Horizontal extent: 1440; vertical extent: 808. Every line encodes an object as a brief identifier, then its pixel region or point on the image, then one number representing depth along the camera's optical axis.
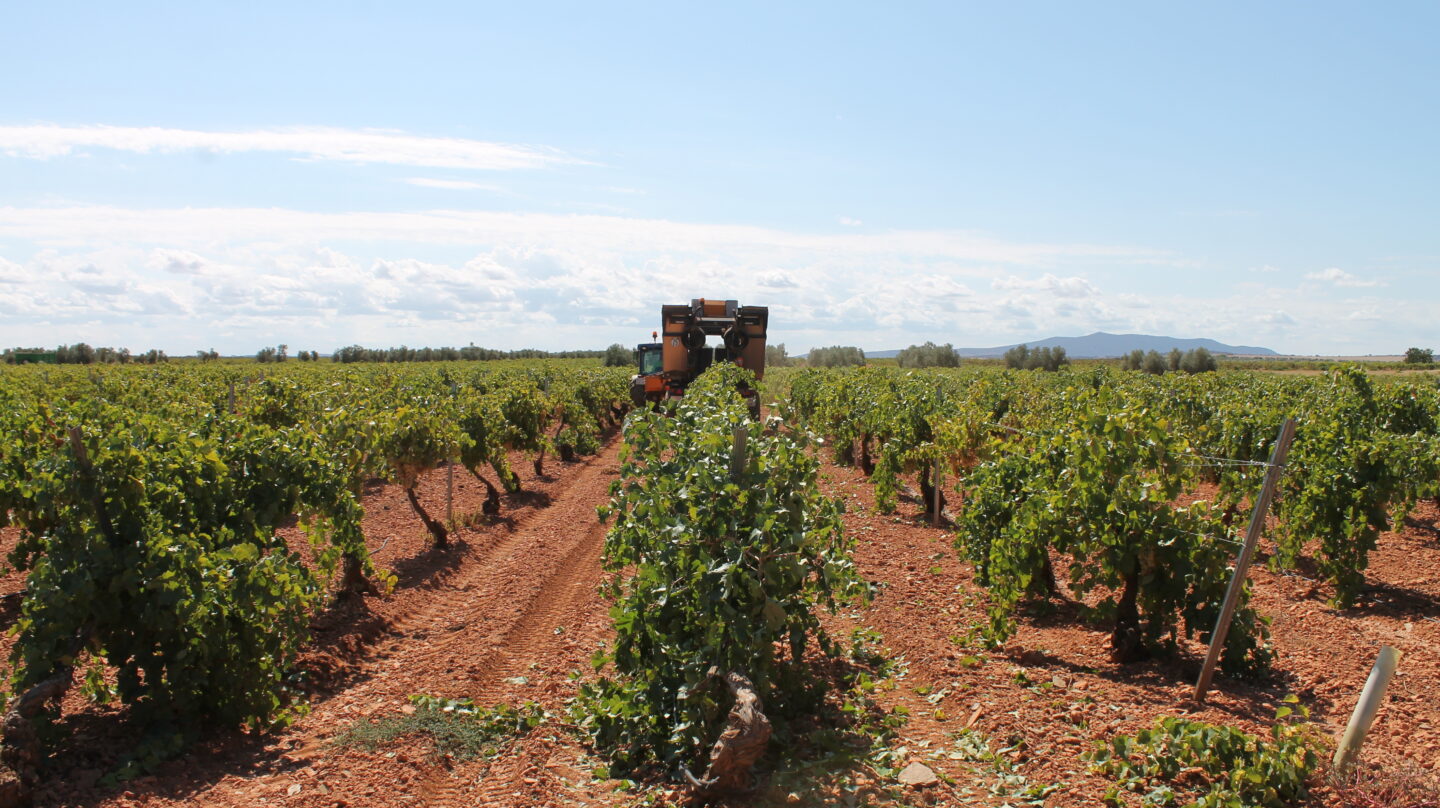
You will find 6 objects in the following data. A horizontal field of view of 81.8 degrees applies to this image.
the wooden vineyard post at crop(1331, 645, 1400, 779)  4.18
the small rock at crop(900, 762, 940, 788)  4.62
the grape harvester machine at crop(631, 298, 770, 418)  20.08
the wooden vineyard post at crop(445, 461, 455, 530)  11.84
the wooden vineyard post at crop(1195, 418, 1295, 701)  5.09
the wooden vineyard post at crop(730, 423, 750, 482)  5.25
